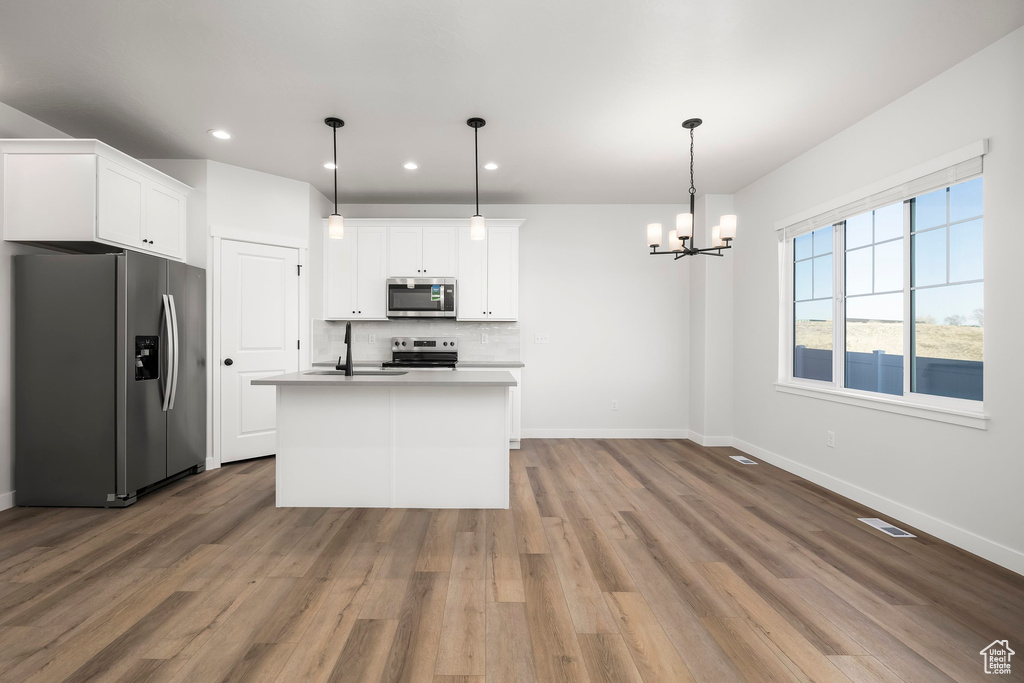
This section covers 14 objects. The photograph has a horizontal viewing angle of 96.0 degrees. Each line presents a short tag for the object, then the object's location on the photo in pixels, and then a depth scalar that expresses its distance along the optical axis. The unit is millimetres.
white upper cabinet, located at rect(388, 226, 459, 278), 5066
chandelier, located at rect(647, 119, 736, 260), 3168
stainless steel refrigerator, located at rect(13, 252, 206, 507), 3102
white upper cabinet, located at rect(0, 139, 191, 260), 3055
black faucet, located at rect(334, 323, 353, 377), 3065
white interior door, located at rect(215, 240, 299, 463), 4160
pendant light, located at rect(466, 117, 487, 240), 3213
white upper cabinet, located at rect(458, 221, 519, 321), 5074
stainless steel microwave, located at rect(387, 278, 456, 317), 4977
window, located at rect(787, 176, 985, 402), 2660
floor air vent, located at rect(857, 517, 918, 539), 2709
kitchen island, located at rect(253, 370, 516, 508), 3133
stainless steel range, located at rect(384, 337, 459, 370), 5223
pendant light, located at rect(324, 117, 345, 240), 3246
